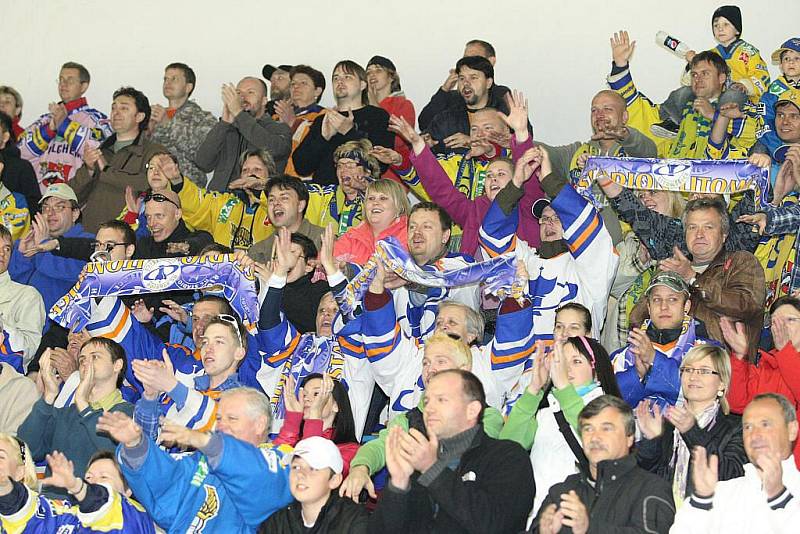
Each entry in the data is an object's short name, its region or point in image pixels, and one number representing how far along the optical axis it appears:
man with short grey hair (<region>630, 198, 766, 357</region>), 12.25
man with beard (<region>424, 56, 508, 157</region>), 16.22
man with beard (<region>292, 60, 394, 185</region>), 16.08
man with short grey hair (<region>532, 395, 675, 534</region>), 9.22
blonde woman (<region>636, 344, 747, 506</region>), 10.03
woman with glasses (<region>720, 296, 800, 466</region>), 10.93
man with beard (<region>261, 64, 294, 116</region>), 18.38
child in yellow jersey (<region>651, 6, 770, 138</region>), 15.89
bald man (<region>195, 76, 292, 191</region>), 16.93
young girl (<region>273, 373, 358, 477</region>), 11.18
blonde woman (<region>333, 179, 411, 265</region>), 14.03
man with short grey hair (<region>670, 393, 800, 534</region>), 8.93
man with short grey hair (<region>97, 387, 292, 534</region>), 9.83
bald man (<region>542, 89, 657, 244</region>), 15.29
